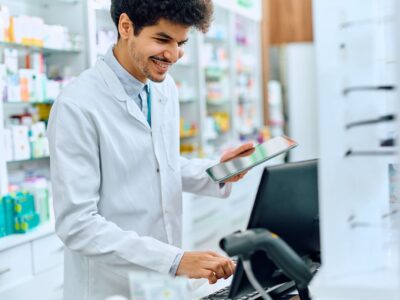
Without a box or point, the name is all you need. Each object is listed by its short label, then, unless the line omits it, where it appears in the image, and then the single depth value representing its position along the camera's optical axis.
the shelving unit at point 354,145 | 0.96
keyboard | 1.56
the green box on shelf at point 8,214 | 3.01
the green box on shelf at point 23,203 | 3.05
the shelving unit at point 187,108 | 3.08
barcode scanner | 1.10
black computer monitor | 1.33
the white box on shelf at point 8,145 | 3.29
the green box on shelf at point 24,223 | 3.05
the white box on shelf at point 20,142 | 3.37
